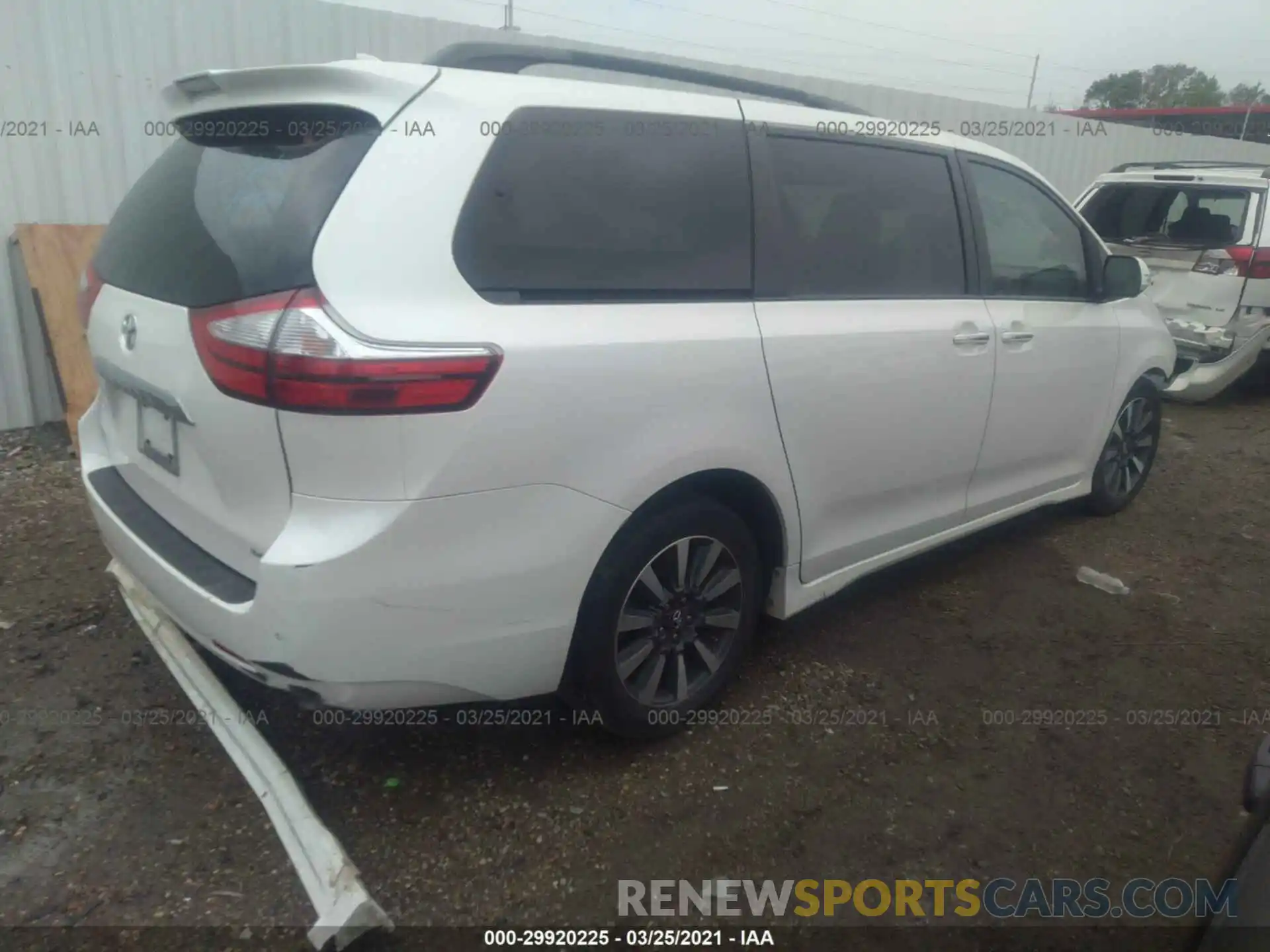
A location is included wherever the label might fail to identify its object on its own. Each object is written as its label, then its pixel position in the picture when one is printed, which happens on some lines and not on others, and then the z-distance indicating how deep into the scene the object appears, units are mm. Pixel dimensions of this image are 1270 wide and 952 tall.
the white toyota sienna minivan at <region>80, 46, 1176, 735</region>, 1908
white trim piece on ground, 1905
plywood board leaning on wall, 4828
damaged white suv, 6594
